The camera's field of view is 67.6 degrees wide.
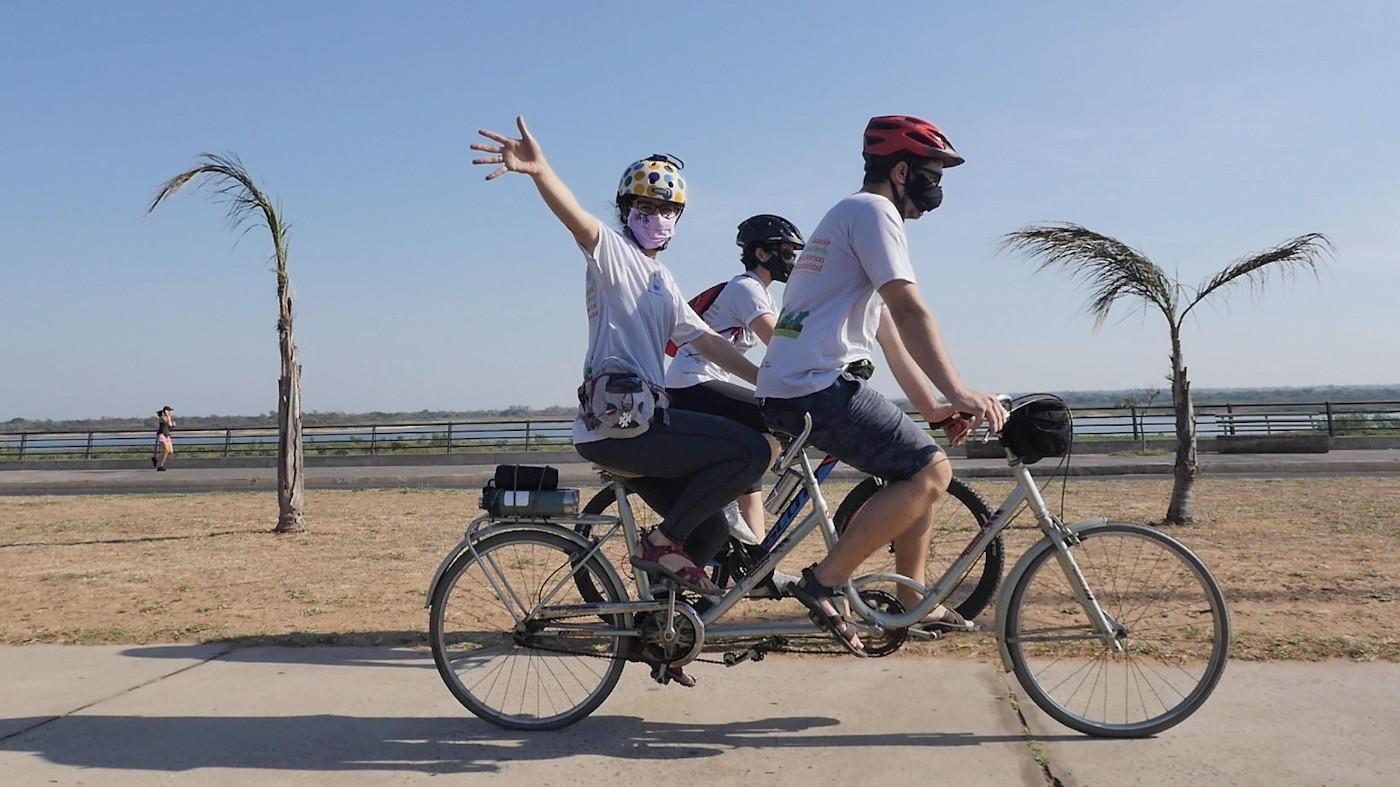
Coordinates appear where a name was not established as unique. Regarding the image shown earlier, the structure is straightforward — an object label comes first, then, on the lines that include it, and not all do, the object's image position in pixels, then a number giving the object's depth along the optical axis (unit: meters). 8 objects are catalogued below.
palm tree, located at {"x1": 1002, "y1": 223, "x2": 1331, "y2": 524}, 9.88
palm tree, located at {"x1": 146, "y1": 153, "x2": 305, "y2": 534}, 10.43
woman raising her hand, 3.48
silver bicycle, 3.56
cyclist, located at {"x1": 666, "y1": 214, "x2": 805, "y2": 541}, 4.55
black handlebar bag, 3.53
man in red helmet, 3.42
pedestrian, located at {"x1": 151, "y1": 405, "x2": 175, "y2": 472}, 27.19
